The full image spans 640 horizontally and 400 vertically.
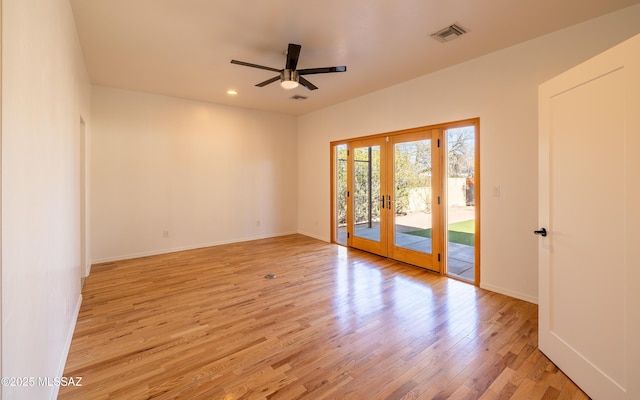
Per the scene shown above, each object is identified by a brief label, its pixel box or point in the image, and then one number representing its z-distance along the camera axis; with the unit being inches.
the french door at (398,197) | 167.2
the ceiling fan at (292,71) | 115.5
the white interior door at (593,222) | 61.6
